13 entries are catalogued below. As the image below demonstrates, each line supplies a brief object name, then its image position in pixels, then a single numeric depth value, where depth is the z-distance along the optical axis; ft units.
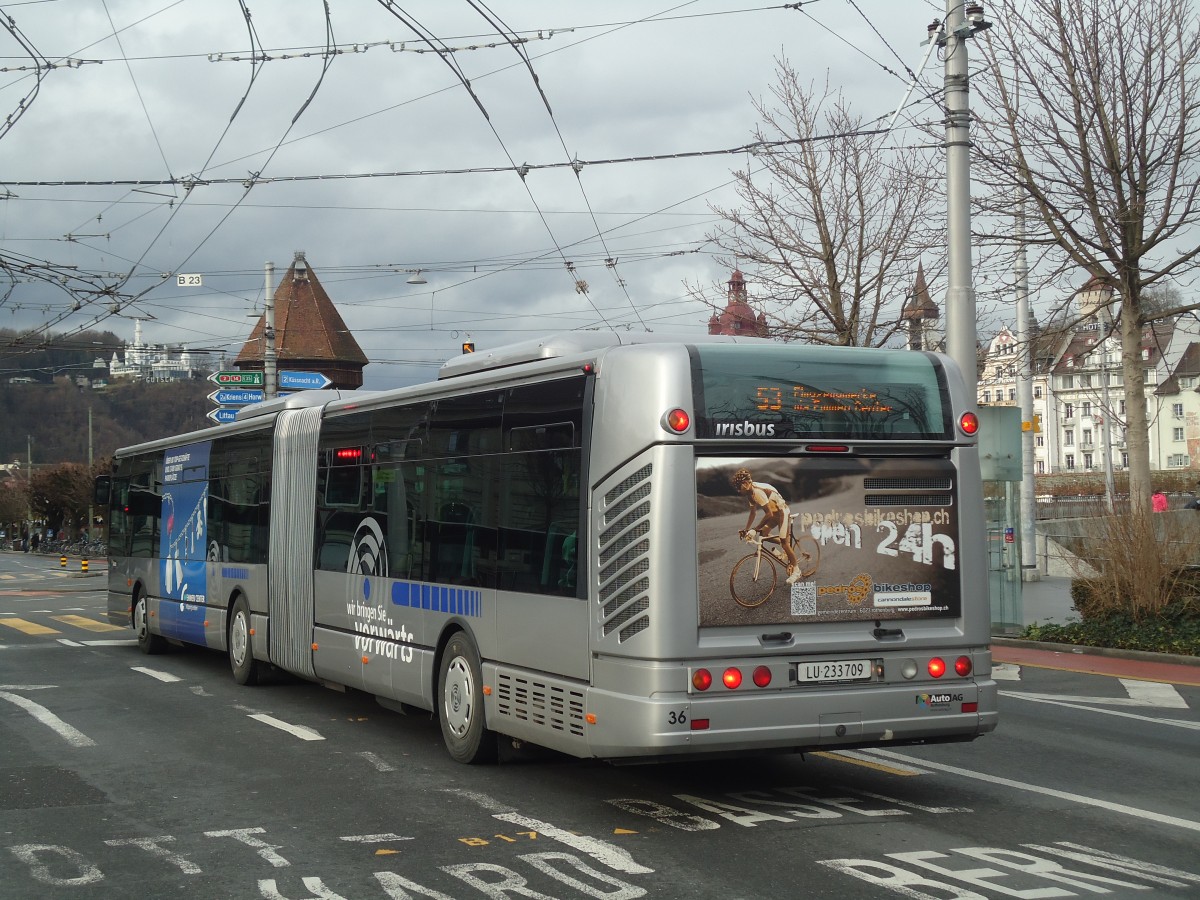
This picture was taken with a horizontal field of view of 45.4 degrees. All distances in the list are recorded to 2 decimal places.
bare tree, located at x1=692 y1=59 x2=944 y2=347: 81.30
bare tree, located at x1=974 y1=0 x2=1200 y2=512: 60.44
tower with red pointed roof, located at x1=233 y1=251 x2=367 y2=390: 241.35
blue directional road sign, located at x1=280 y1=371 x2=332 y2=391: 111.65
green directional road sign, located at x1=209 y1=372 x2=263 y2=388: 110.83
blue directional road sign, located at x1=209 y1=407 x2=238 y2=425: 108.78
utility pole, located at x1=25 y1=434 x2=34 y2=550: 332.60
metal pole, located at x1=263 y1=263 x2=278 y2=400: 112.42
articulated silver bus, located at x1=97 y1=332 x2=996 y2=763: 26.25
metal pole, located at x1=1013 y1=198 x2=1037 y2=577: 67.56
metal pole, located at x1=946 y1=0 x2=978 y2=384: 53.26
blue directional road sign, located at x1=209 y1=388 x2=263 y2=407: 110.11
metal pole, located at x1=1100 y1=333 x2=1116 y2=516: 62.51
